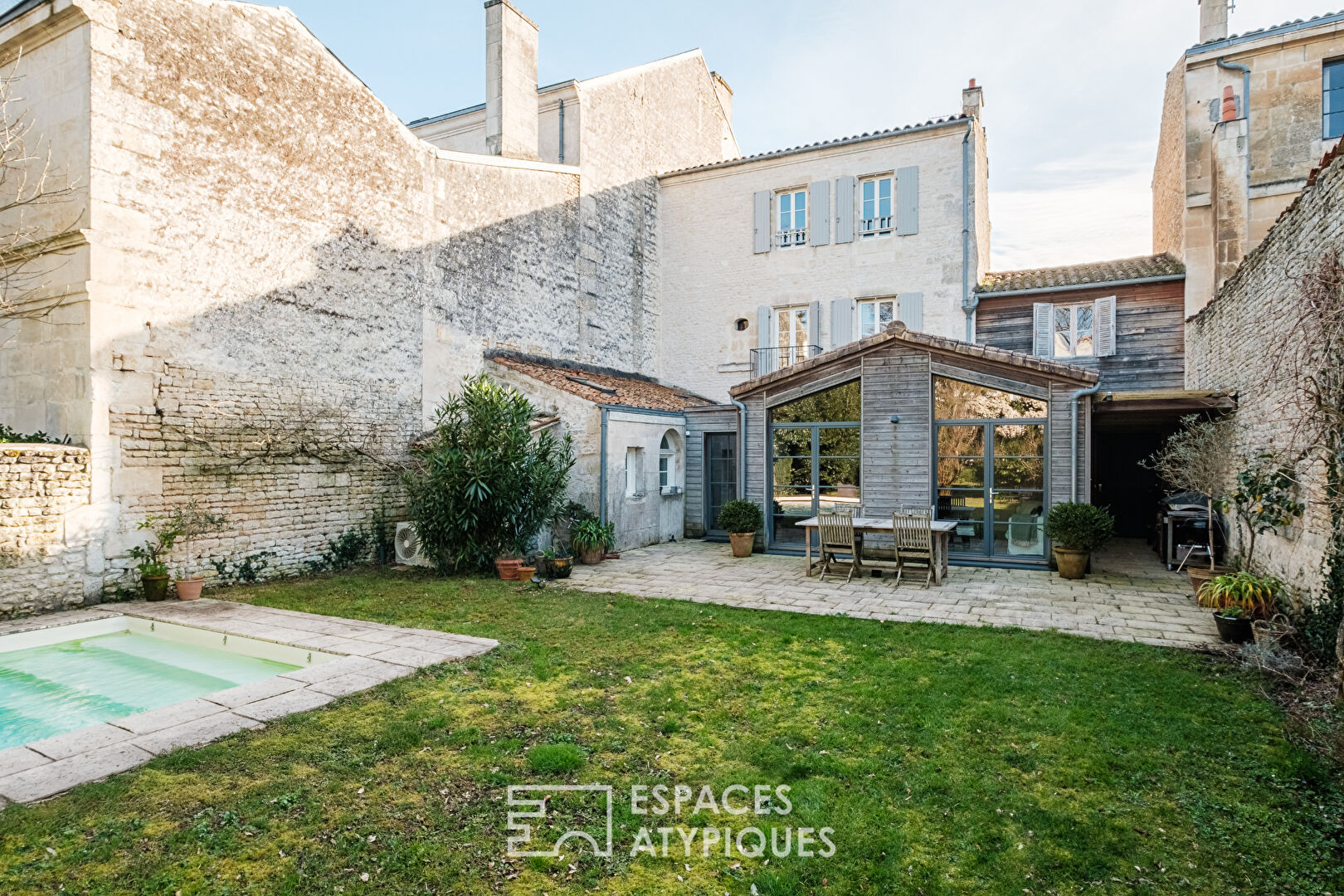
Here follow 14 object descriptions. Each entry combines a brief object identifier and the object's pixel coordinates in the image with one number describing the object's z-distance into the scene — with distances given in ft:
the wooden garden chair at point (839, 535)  31.50
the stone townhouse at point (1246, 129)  40.24
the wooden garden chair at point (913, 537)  30.45
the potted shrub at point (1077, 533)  31.12
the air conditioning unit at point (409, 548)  35.58
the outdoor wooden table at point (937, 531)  30.83
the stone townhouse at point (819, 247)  48.03
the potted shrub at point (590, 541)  36.65
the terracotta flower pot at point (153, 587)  26.53
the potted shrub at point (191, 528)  26.89
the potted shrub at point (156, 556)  26.55
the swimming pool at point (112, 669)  17.38
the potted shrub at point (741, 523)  39.22
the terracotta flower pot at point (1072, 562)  31.53
